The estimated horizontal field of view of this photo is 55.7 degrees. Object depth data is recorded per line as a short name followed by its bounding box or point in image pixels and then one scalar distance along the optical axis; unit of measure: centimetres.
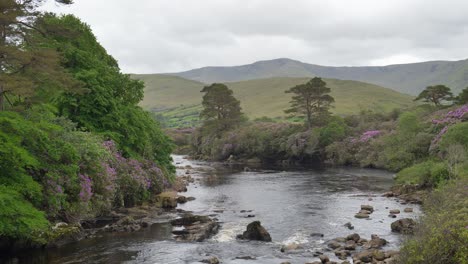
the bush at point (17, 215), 1927
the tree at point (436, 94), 7900
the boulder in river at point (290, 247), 2545
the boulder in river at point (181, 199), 4258
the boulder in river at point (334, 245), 2574
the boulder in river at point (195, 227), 2827
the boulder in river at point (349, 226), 3062
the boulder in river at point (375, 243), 2525
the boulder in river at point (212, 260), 2303
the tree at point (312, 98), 9175
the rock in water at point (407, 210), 3492
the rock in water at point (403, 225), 2836
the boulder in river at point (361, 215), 3391
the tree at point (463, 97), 6928
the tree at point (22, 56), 2189
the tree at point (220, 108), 10325
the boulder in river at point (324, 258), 2259
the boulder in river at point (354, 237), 2690
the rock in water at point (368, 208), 3634
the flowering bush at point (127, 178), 3448
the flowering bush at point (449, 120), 5720
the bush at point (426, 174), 4112
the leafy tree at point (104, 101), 3741
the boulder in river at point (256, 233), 2772
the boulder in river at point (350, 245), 2514
